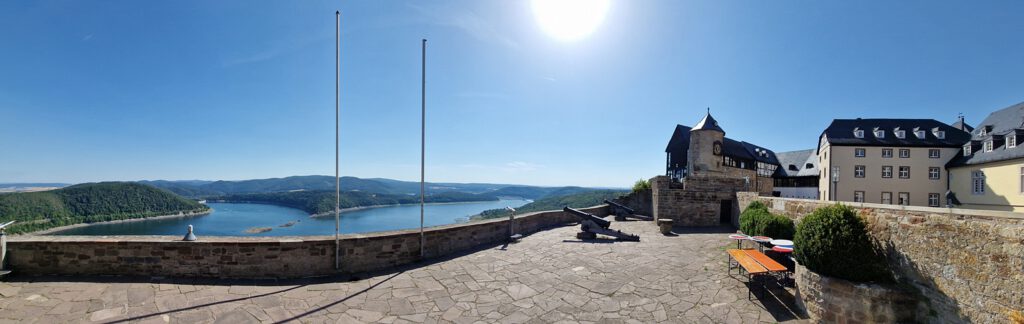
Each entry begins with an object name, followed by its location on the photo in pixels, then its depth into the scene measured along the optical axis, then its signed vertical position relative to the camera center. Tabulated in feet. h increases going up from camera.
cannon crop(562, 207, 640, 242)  32.38 -5.45
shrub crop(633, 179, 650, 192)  63.12 -2.62
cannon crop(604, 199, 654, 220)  50.34 -6.04
